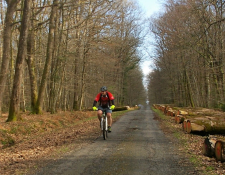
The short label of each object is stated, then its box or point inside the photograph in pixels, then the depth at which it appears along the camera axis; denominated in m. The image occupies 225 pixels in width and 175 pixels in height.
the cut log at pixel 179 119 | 13.24
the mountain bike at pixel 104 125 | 8.84
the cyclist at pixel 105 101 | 9.14
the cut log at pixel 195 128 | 9.84
